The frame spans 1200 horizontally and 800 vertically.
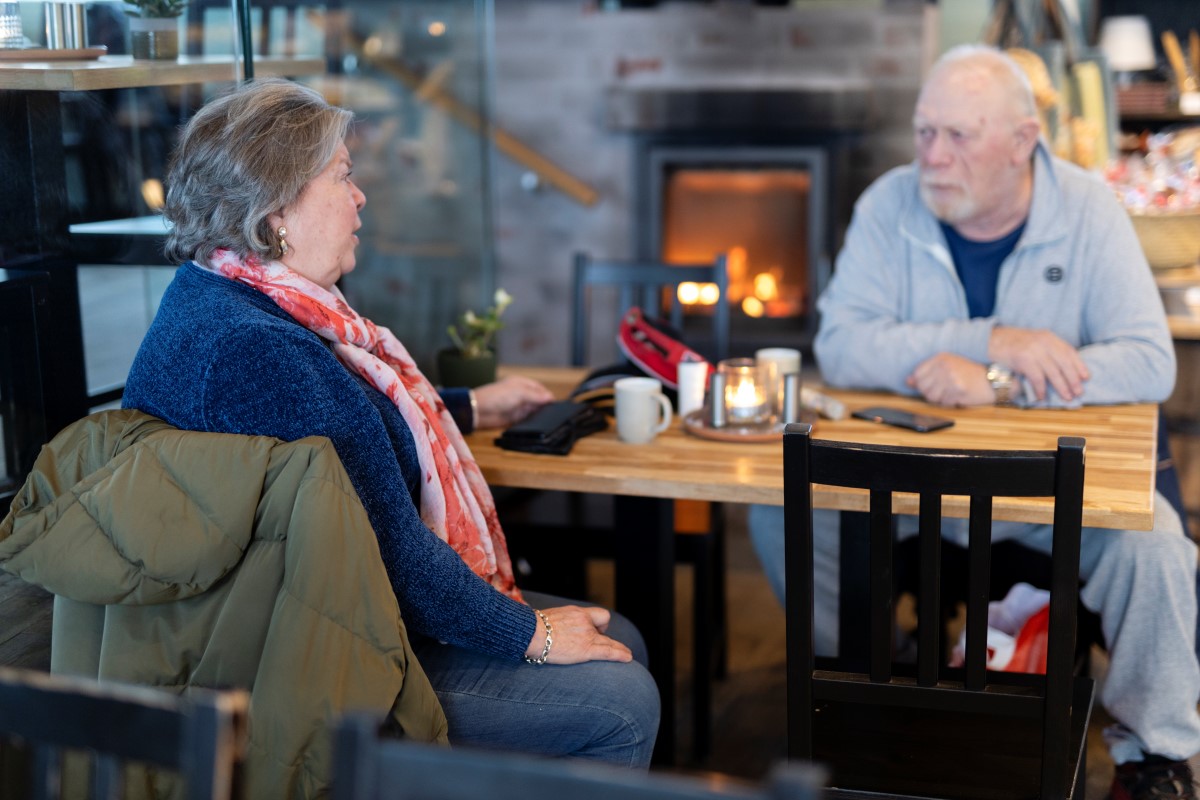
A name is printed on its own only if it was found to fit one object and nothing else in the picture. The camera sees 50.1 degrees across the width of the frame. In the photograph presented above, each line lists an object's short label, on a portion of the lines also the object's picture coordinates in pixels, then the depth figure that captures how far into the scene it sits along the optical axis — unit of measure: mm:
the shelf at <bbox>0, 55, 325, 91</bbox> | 1608
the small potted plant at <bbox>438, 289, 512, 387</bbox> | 2408
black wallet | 1967
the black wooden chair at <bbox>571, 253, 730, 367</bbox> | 2857
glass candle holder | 2027
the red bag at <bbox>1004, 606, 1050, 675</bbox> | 2021
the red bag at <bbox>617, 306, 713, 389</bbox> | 2232
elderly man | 1958
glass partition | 1774
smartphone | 2008
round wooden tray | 2010
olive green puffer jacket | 1354
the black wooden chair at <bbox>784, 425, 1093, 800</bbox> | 1370
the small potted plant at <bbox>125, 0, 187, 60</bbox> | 1833
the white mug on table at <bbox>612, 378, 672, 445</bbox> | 1996
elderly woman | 1500
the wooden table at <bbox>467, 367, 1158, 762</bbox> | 1732
